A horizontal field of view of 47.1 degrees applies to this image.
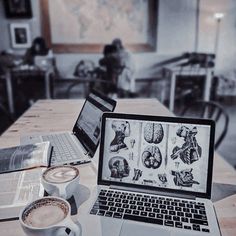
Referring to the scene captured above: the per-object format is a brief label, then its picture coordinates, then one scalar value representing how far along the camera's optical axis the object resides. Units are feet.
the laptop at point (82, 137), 3.07
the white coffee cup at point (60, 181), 2.18
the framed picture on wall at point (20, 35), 13.06
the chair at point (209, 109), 4.89
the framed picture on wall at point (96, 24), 13.01
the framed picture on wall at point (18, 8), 12.67
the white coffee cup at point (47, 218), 1.67
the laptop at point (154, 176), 1.99
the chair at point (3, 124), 9.60
